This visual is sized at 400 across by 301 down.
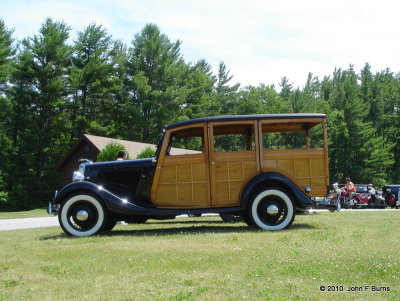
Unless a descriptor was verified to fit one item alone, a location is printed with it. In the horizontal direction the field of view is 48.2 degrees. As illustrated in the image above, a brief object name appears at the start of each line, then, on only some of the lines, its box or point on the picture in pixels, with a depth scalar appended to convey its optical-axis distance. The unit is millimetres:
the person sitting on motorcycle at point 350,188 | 23953
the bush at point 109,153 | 24581
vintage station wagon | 8953
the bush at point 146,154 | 21841
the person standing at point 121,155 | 10578
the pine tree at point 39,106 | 40906
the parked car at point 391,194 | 25406
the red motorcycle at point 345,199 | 24141
